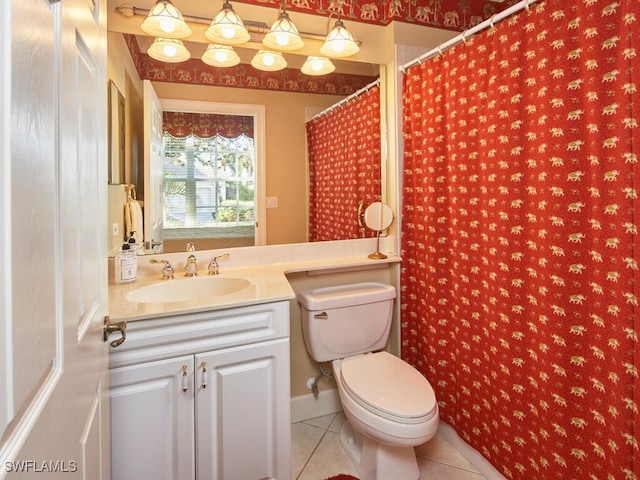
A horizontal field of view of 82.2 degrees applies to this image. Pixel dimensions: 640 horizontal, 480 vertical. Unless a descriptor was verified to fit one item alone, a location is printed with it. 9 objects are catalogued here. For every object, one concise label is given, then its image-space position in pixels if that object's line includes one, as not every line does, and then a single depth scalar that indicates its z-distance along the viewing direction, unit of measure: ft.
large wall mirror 5.44
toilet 4.52
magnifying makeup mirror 6.84
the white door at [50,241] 1.26
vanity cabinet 3.94
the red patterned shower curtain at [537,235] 3.47
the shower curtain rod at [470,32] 4.36
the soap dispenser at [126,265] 4.99
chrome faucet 5.51
